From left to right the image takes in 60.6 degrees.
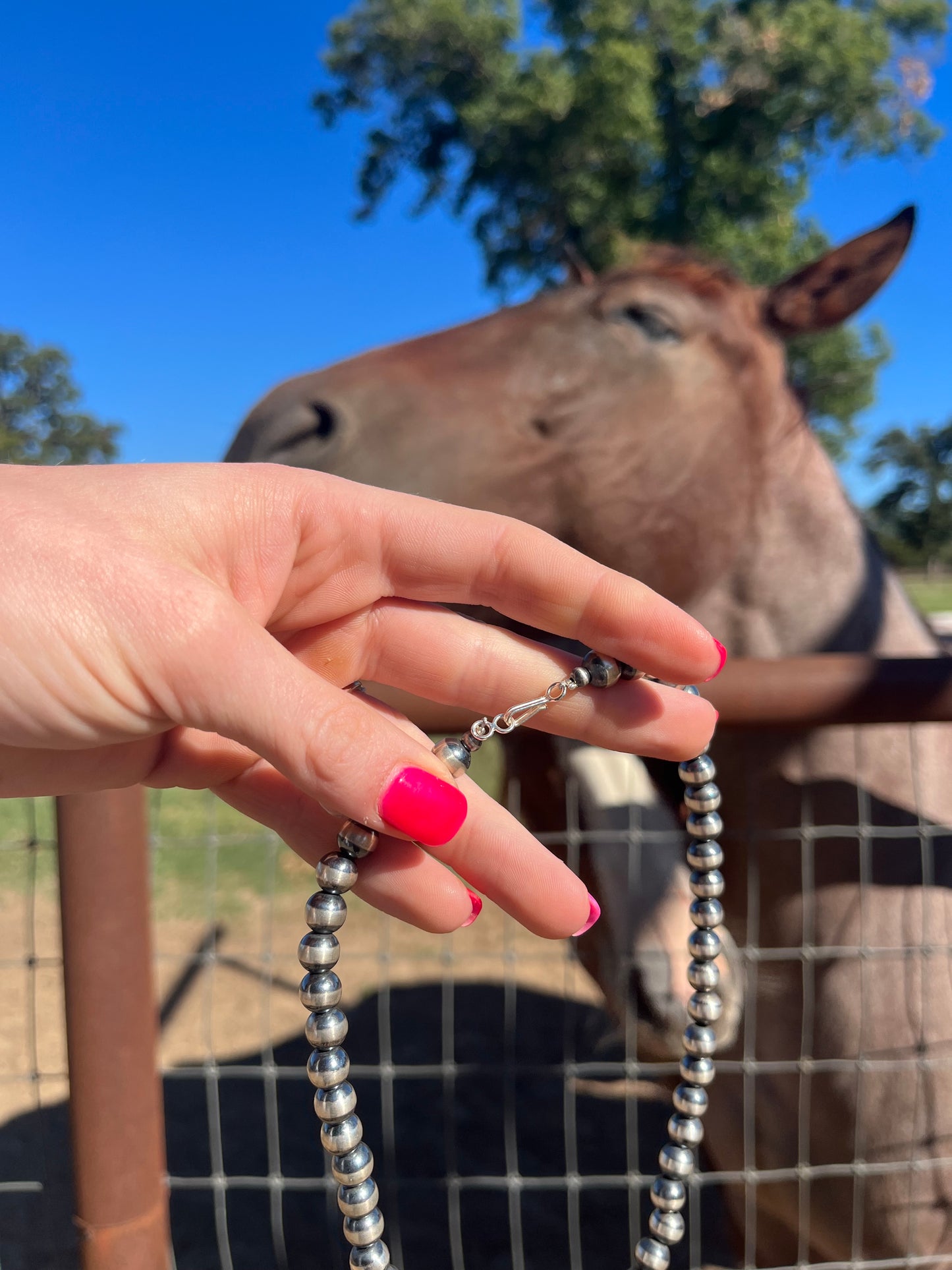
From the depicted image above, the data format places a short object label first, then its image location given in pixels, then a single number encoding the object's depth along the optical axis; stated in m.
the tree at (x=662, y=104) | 9.26
